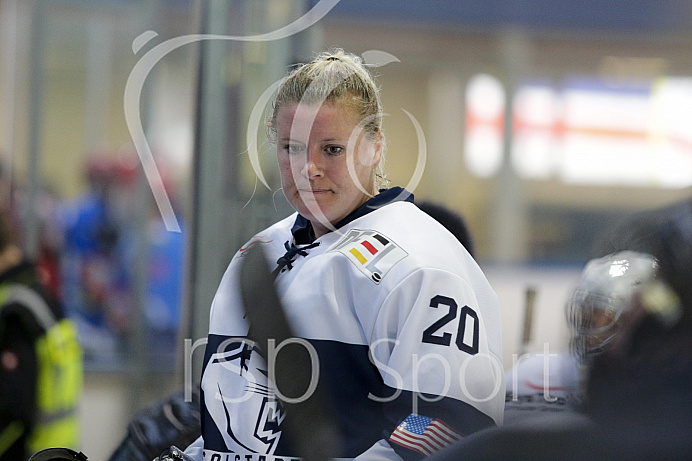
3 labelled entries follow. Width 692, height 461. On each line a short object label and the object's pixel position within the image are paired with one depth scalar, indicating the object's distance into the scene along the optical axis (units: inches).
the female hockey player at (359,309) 231.8
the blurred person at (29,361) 315.6
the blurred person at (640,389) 218.6
